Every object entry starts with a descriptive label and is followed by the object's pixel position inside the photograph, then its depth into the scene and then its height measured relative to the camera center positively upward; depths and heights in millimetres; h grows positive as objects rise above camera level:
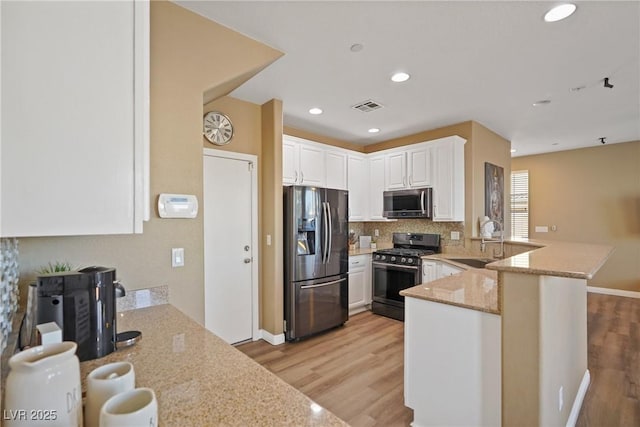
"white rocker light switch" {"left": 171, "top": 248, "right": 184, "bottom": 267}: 1917 -256
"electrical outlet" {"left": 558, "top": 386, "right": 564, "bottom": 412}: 1750 -1054
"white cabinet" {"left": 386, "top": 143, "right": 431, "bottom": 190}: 4328 +692
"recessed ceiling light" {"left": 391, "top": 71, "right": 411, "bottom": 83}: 2791 +1267
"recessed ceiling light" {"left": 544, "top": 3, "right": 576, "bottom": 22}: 1895 +1271
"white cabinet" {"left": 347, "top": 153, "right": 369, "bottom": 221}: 4801 +461
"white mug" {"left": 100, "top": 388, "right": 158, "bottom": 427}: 594 -396
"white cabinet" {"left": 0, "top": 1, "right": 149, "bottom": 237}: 834 +291
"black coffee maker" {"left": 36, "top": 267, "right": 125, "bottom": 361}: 1092 -330
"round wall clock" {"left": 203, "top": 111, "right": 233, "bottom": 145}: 3090 +893
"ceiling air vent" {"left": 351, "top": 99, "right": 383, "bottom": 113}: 3484 +1259
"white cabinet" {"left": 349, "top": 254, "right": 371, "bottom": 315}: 4355 -970
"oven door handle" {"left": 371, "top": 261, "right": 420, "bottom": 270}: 4022 -685
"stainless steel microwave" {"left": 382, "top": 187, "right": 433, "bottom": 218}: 4254 +170
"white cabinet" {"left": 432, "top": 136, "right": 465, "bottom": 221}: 4047 +483
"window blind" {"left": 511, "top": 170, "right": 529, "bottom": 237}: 6508 +247
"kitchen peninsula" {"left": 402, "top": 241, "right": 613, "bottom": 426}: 1527 -725
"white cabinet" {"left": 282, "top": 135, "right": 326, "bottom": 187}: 3871 +697
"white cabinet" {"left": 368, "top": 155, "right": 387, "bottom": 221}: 4863 +474
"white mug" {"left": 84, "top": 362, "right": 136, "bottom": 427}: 710 -404
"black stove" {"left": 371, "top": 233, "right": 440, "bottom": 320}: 4078 -751
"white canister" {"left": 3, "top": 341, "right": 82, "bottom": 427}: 619 -358
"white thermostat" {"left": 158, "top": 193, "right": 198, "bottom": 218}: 1890 +63
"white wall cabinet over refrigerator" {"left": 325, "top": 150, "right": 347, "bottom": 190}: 4410 +675
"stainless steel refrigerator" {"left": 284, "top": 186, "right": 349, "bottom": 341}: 3432 -527
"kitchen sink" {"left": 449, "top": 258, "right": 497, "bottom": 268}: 3684 -556
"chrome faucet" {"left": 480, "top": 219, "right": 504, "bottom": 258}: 3789 -365
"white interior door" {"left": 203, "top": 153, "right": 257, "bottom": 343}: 3201 -322
